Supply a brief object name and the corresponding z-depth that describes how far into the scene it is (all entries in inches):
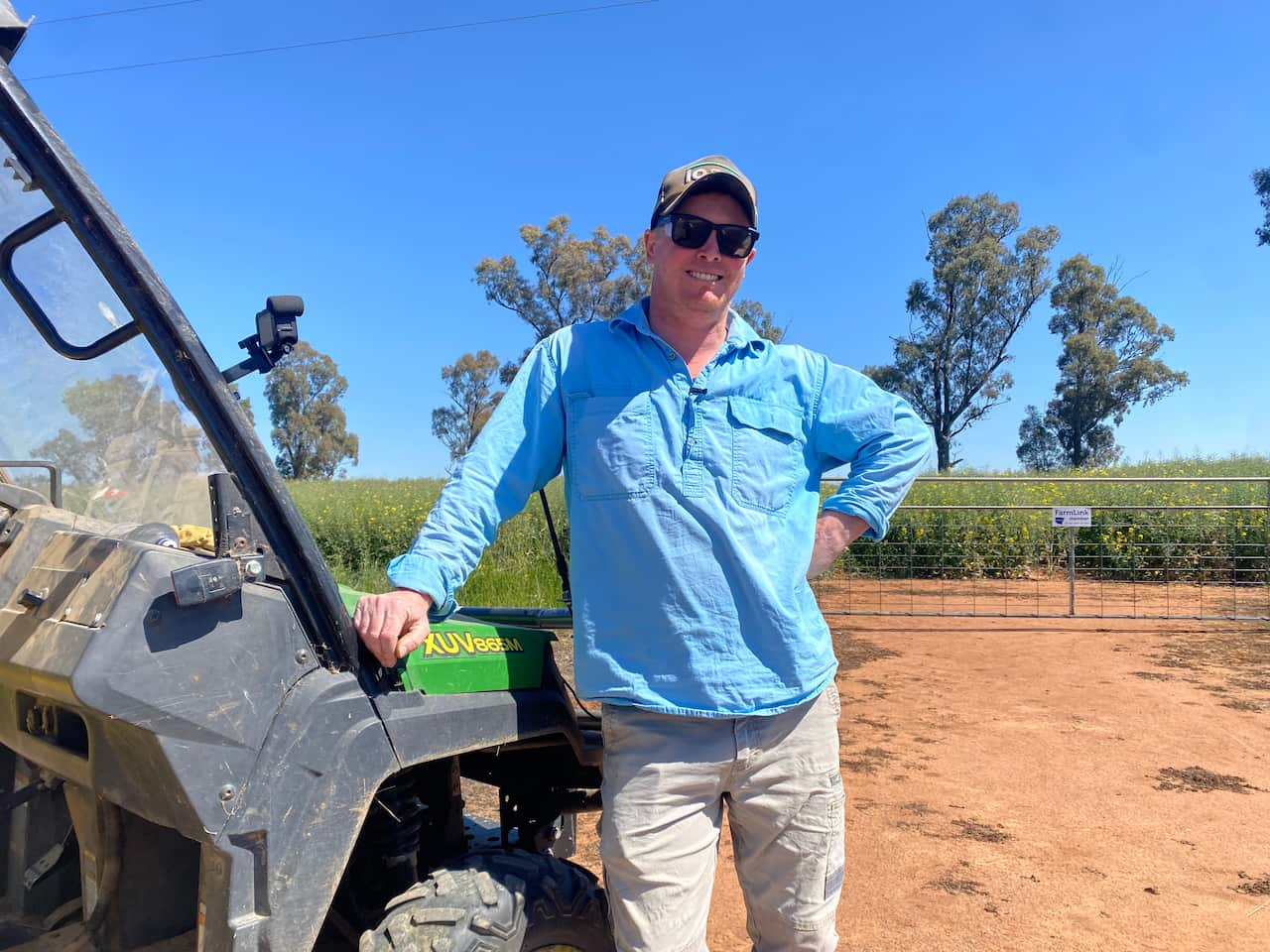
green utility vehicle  56.8
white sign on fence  375.6
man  80.2
